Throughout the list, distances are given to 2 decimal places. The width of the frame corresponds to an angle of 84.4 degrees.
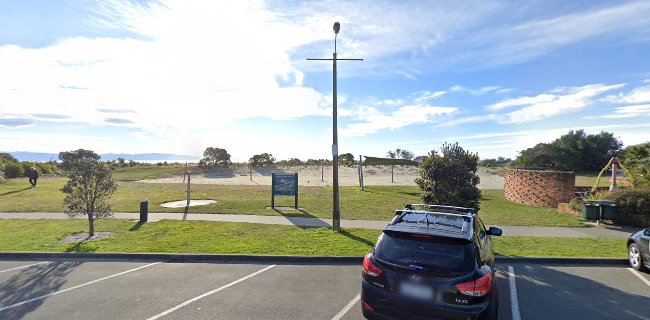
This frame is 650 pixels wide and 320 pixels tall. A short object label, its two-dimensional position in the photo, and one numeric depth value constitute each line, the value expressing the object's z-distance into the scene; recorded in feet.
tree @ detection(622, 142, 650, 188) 48.21
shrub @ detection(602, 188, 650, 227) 42.29
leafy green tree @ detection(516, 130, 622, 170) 155.33
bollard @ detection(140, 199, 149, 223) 41.75
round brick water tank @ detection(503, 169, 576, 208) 56.29
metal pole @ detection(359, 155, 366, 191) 90.05
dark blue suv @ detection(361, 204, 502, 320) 13.05
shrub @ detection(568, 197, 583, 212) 49.80
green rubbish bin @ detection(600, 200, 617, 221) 42.22
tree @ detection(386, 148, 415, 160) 219.75
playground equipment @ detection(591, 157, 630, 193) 52.29
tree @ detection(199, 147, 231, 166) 176.65
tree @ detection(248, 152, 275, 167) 171.55
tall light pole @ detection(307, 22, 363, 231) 36.91
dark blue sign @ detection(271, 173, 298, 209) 55.36
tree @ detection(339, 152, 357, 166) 191.19
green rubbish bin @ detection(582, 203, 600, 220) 42.83
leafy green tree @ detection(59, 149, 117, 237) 33.42
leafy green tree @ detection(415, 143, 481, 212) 30.09
